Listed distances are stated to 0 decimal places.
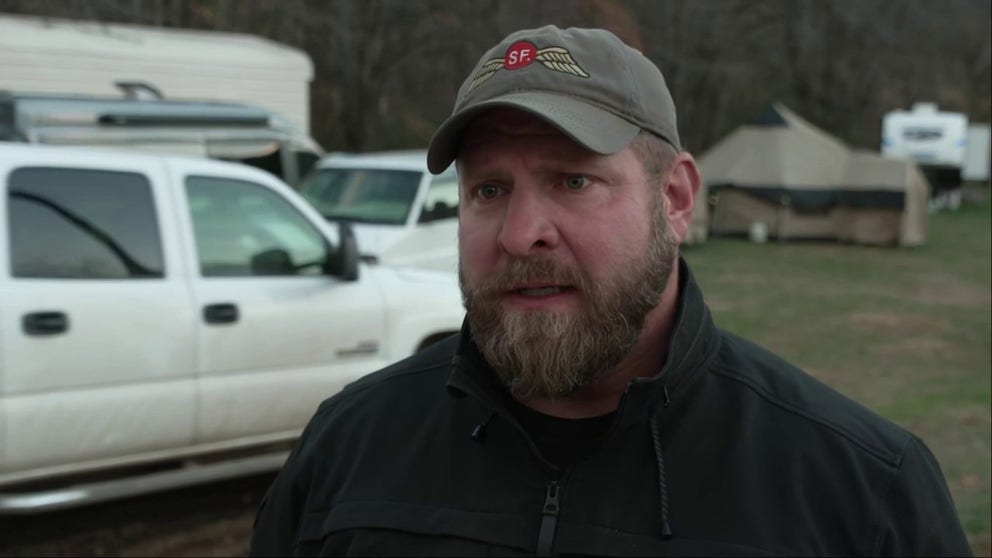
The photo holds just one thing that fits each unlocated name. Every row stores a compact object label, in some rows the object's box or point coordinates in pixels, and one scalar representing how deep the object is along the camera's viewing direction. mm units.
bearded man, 1703
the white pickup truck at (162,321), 4887
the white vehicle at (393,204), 10016
